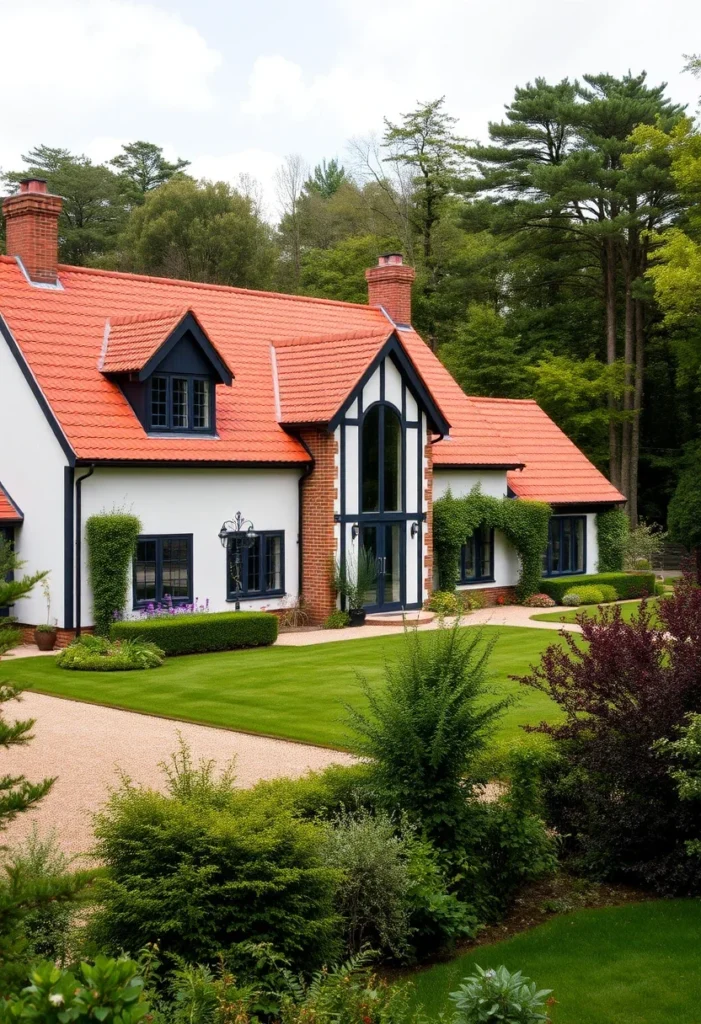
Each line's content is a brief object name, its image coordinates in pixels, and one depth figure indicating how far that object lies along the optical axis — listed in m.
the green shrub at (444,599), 26.49
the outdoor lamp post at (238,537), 24.59
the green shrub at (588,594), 30.58
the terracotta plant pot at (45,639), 21.94
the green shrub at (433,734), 9.48
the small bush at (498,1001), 5.59
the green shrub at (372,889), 8.23
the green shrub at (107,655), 19.98
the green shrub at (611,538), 34.09
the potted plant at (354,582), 25.80
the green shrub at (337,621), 25.45
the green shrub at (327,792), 9.61
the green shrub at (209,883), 7.31
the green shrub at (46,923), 7.14
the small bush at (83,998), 4.20
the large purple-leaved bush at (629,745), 9.80
